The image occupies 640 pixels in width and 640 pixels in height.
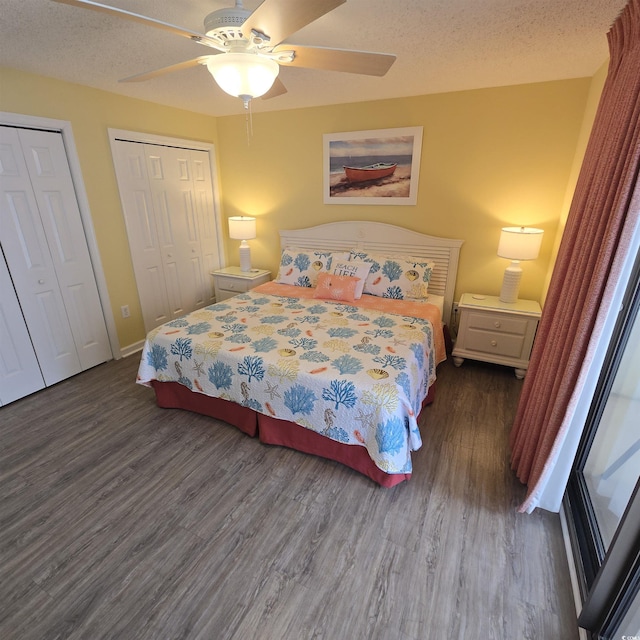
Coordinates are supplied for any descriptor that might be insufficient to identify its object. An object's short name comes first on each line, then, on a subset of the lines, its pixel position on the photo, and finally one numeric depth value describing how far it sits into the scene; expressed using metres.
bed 1.86
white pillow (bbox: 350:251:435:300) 3.10
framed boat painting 3.17
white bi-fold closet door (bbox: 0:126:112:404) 2.47
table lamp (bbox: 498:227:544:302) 2.67
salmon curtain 1.24
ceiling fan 1.15
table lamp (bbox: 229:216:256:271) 3.84
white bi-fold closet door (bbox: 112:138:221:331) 3.23
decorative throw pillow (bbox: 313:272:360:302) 3.05
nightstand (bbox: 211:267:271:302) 3.92
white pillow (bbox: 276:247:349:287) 3.43
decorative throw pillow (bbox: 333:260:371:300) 3.13
